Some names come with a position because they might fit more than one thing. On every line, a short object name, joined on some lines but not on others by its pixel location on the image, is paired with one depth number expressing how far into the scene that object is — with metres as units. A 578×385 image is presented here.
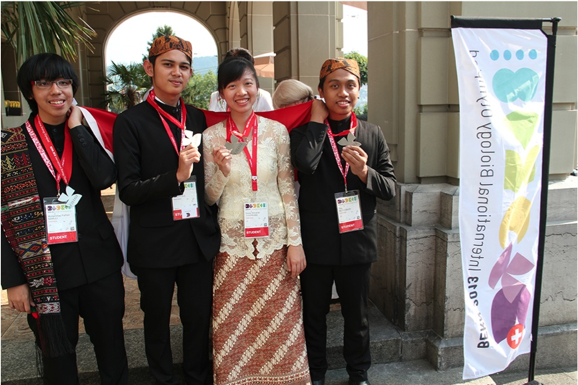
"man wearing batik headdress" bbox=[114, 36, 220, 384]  2.38
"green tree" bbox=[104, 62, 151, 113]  17.00
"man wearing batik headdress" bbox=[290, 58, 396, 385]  2.57
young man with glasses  2.24
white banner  2.43
